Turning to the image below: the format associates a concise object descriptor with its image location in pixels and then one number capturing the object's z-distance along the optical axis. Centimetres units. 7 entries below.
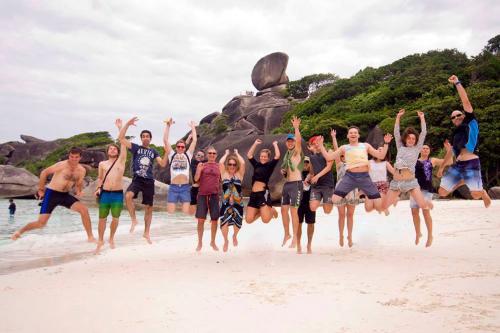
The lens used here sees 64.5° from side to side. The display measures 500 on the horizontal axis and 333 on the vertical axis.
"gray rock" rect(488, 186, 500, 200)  1788
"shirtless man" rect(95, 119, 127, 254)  709
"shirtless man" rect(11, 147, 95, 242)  654
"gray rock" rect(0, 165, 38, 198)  3578
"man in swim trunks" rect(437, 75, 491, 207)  628
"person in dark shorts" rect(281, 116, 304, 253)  688
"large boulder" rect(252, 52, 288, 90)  5528
